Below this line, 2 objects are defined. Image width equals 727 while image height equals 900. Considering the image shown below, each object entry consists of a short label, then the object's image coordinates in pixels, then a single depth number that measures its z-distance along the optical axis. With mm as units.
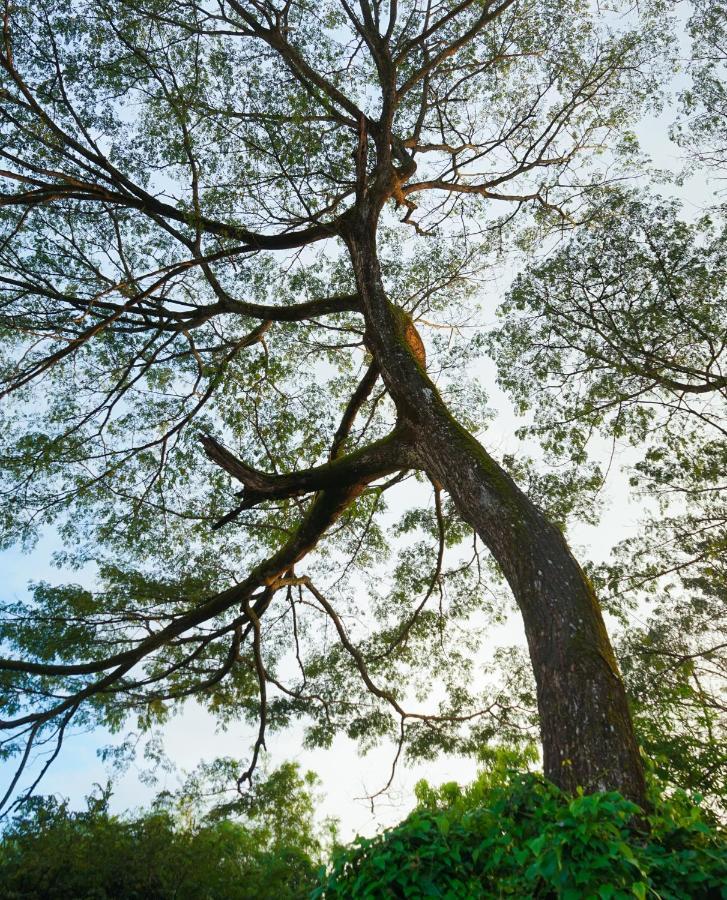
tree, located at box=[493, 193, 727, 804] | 5336
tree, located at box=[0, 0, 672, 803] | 4855
